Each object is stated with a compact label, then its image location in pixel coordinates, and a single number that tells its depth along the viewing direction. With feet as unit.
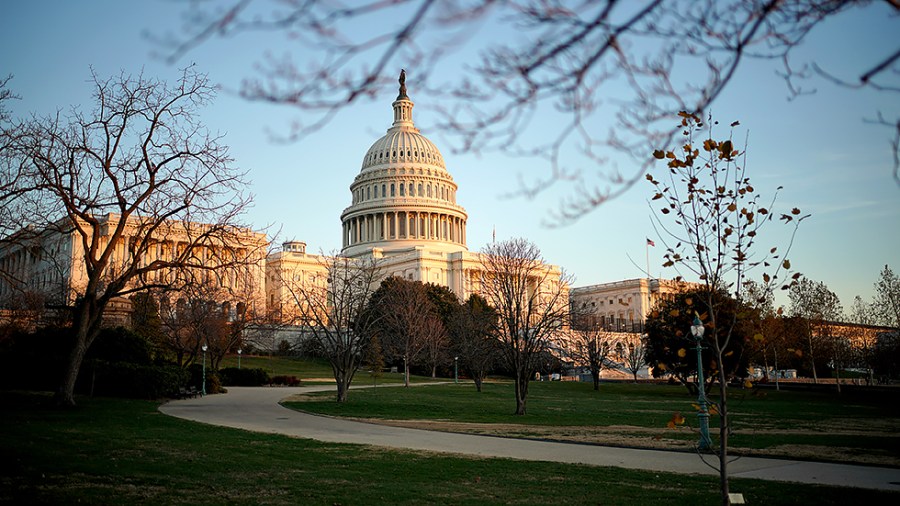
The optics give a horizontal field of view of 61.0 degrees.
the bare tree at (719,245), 30.87
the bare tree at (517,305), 101.55
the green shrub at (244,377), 171.12
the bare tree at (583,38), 14.48
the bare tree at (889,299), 199.72
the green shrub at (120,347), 115.85
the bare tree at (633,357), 259.90
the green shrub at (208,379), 137.91
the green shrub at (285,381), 174.70
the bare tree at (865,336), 221.66
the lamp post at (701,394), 56.18
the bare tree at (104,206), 79.30
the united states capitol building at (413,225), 402.93
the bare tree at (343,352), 116.37
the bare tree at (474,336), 165.17
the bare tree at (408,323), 197.47
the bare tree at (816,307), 211.00
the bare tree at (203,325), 159.12
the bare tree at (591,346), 198.62
